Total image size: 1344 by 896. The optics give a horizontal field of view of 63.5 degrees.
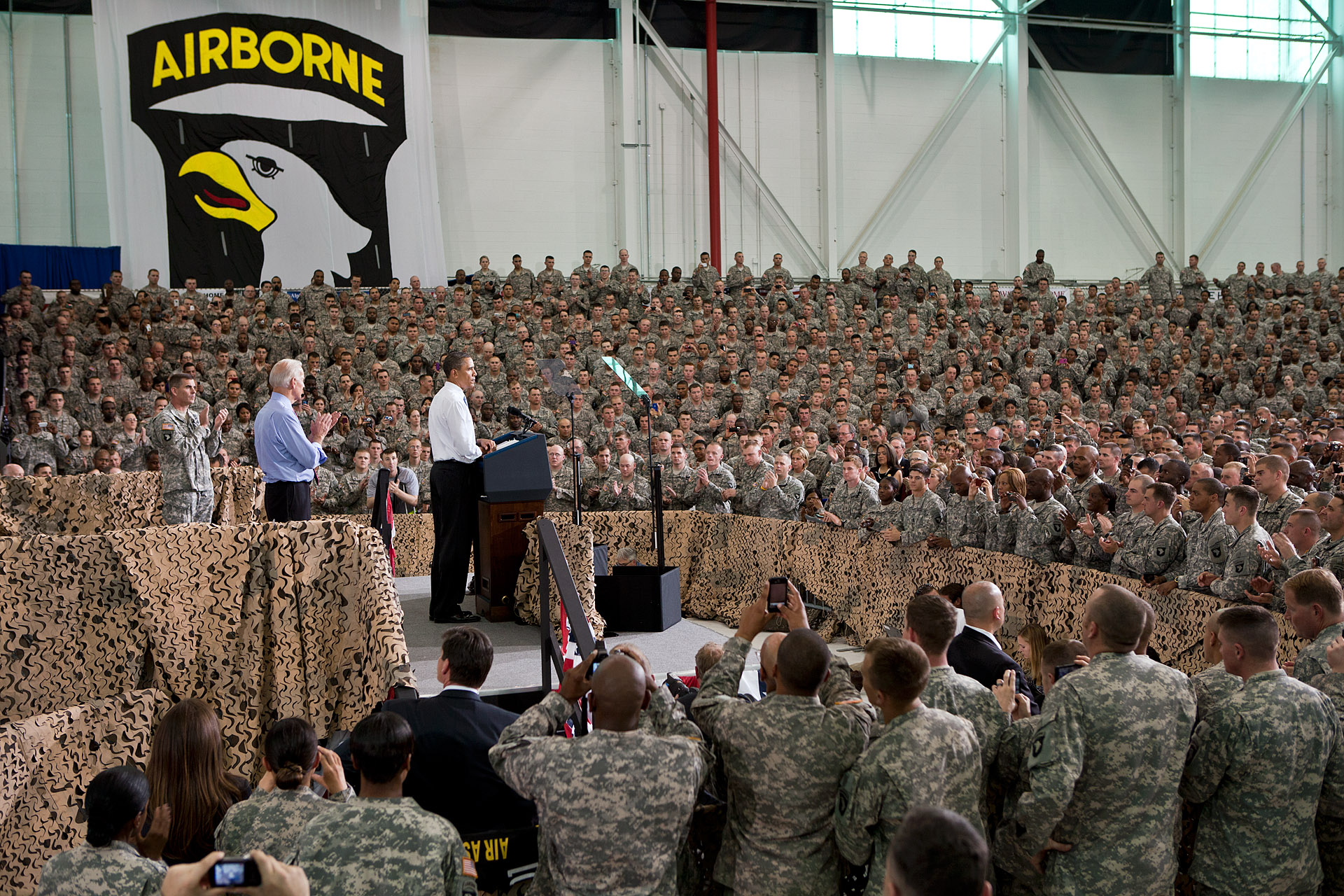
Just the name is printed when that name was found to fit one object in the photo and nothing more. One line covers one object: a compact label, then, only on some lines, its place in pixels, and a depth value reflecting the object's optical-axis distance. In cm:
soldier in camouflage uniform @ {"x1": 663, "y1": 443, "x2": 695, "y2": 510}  1033
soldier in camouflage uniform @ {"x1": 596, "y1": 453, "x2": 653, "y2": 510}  1025
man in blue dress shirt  549
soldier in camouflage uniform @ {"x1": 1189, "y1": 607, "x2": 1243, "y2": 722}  326
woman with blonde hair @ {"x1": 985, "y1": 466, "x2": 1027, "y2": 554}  704
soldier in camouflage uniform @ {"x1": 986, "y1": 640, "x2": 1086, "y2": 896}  310
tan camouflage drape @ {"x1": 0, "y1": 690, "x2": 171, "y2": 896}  383
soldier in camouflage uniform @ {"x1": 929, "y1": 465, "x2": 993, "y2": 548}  744
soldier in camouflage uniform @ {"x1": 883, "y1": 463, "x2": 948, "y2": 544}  789
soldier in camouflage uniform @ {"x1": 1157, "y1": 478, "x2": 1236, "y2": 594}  558
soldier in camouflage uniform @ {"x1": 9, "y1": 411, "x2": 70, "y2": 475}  1104
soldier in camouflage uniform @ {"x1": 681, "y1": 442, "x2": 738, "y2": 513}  1010
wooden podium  620
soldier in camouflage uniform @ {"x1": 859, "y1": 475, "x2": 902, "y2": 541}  834
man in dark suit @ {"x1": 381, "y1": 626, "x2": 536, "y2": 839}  319
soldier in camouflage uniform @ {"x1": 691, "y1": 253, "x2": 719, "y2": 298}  1806
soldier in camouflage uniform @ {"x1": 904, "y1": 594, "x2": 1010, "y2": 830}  318
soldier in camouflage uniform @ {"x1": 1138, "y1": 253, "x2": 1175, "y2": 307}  1969
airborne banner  1593
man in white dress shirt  612
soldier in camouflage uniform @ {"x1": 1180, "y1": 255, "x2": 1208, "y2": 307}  2003
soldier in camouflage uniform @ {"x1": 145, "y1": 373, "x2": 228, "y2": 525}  587
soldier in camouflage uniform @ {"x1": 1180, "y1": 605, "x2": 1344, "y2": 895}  311
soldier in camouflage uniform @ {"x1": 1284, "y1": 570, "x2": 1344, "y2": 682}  349
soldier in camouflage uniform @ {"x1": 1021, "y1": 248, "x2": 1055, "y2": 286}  2000
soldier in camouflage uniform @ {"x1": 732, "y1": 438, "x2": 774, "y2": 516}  1000
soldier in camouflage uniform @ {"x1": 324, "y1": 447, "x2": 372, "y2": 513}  1102
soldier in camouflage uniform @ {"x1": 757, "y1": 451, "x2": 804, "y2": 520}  986
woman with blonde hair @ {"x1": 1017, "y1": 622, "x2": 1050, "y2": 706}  495
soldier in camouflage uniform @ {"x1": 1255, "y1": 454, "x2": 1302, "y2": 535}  602
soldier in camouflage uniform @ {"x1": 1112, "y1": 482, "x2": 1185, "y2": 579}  596
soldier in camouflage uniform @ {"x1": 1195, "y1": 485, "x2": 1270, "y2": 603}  523
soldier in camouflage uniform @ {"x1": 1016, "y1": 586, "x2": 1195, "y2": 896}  299
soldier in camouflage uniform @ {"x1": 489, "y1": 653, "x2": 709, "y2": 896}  271
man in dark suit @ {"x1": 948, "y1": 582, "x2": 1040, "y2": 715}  402
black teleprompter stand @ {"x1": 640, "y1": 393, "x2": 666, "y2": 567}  783
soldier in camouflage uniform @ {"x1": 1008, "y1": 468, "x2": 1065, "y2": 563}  683
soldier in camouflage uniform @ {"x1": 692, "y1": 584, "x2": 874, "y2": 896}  289
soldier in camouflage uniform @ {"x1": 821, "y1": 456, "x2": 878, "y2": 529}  895
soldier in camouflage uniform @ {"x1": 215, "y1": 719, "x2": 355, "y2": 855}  288
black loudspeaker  777
